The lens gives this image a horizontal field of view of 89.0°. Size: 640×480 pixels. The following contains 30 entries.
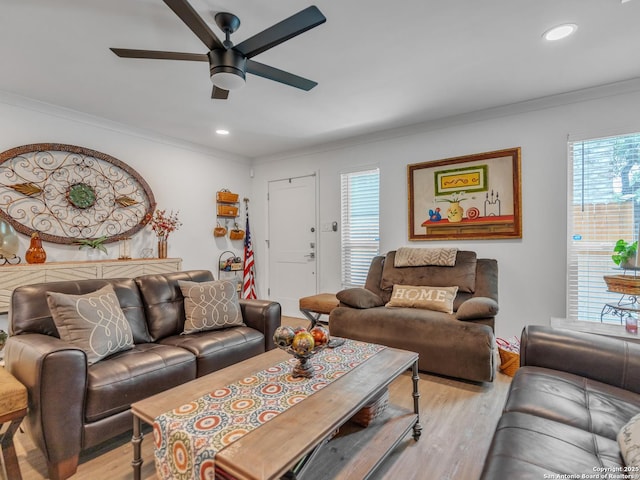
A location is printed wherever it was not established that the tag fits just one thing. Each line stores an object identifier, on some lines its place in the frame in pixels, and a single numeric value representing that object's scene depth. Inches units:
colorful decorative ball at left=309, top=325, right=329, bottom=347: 68.2
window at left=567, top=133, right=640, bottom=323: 114.0
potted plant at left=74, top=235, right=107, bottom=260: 139.3
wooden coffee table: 40.3
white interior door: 192.5
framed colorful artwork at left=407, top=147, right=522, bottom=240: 134.6
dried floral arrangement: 163.9
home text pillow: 121.1
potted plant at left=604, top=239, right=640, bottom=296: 92.4
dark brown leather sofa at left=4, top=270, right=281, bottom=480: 60.4
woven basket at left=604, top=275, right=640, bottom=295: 91.4
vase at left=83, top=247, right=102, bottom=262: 142.2
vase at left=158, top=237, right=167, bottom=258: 162.9
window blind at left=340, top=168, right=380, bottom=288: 169.9
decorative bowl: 62.8
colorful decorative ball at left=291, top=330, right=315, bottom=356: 62.6
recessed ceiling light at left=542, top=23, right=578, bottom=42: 83.8
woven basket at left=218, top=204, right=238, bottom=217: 196.5
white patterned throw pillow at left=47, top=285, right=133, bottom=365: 73.2
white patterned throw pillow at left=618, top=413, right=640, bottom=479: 37.2
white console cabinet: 110.6
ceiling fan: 64.6
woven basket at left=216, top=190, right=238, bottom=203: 195.2
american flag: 205.3
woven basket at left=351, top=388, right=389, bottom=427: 70.0
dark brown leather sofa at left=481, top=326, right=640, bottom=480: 39.8
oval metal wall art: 123.6
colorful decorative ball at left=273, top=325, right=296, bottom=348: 65.2
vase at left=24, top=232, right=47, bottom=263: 121.3
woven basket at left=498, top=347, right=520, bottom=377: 109.2
